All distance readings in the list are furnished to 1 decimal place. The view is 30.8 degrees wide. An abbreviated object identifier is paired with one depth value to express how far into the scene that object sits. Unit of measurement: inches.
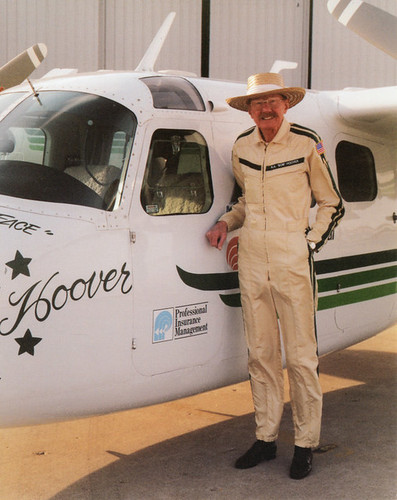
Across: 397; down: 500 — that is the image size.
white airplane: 142.3
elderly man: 170.2
